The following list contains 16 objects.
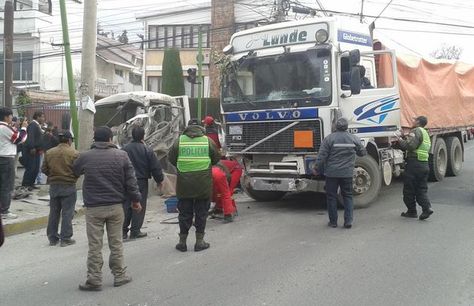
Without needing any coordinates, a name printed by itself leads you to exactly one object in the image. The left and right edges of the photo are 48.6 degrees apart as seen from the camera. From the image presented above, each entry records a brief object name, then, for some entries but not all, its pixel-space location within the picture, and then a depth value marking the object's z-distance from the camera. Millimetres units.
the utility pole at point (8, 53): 16266
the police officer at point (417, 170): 8500
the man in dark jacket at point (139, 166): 7691
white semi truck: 8914
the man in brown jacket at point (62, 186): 7363
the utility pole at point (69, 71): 10707
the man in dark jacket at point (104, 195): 5383
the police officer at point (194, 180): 6777
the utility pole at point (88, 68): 11094
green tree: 27656
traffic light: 17125
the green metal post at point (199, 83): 16178
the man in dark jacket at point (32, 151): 11422
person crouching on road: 8695
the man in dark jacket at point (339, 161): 8133
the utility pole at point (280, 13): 21894
